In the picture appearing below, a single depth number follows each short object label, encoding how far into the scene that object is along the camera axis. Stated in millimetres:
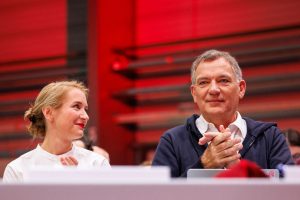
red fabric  2598
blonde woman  5531
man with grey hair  4797
